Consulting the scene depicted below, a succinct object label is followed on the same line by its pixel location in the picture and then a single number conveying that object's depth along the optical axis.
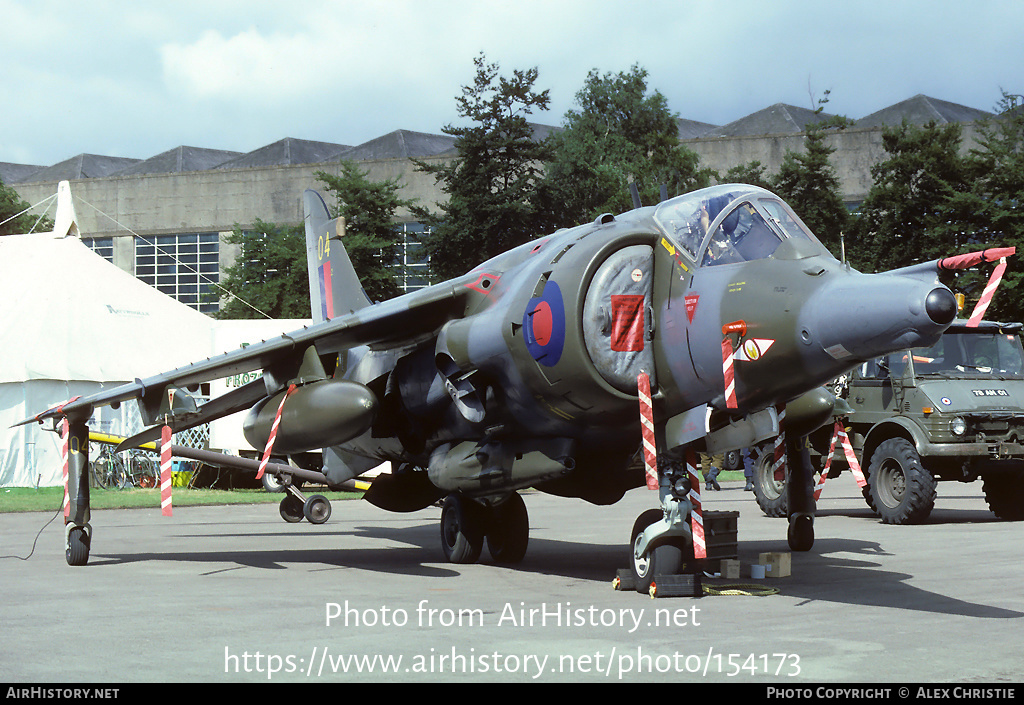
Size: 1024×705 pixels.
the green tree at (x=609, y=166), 40.91
